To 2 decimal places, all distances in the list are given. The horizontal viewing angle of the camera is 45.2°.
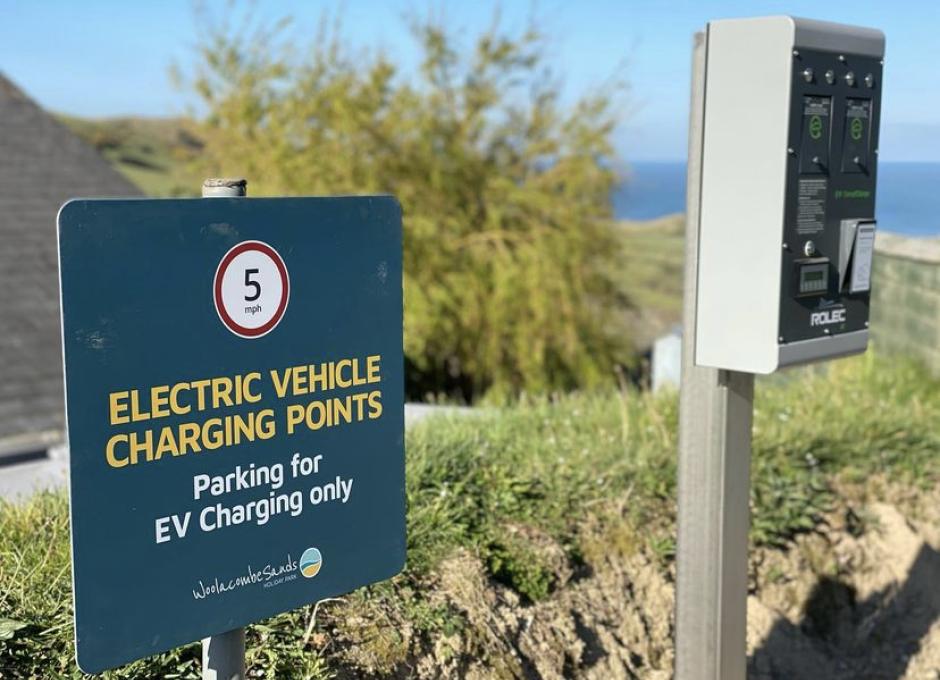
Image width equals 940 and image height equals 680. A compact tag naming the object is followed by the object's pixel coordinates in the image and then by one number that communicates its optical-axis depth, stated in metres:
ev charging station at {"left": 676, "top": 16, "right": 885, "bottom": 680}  3.46
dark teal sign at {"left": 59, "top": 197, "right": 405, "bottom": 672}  2.33
